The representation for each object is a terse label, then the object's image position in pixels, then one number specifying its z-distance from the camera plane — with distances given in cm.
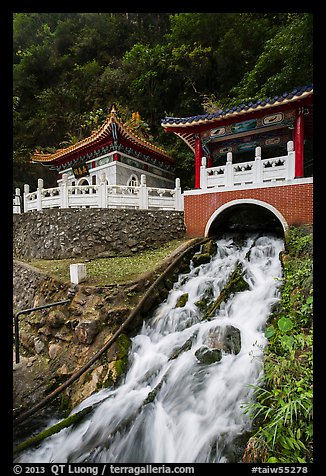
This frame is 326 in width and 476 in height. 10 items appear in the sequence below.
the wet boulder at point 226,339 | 352
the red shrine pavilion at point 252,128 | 564
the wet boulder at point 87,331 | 389
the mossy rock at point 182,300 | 454
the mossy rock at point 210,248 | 609
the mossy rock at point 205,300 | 447
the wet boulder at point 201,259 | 578
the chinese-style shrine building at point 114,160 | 788
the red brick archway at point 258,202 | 537
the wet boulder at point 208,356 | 343
